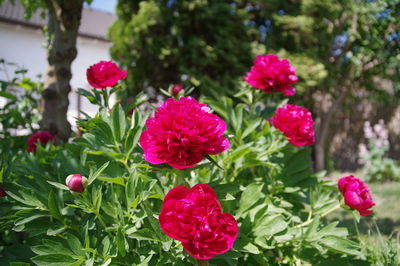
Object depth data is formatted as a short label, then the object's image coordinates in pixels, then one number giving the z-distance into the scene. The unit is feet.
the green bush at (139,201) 3.18
